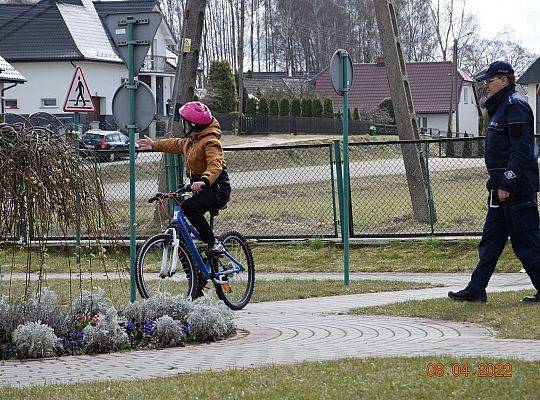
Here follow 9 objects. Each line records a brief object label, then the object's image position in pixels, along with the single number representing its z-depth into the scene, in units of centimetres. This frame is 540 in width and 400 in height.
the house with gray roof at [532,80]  7688
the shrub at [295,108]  7717
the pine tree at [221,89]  7594
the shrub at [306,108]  7825
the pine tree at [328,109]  8044
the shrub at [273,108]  7719
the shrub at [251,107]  7681
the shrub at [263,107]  7761
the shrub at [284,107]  7749
